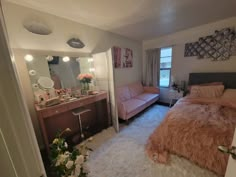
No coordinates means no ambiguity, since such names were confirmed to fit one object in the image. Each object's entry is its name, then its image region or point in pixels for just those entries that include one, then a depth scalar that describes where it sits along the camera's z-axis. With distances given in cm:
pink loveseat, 278
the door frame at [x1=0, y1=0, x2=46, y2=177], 40
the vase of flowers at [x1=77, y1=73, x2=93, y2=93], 250
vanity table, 179
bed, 144
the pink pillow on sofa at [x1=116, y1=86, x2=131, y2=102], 329
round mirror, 205
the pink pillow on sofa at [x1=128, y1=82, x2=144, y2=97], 379
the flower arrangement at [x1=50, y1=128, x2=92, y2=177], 74
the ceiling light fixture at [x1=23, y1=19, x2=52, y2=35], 185
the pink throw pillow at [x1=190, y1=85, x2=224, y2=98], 270
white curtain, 393
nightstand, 343
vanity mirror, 199
